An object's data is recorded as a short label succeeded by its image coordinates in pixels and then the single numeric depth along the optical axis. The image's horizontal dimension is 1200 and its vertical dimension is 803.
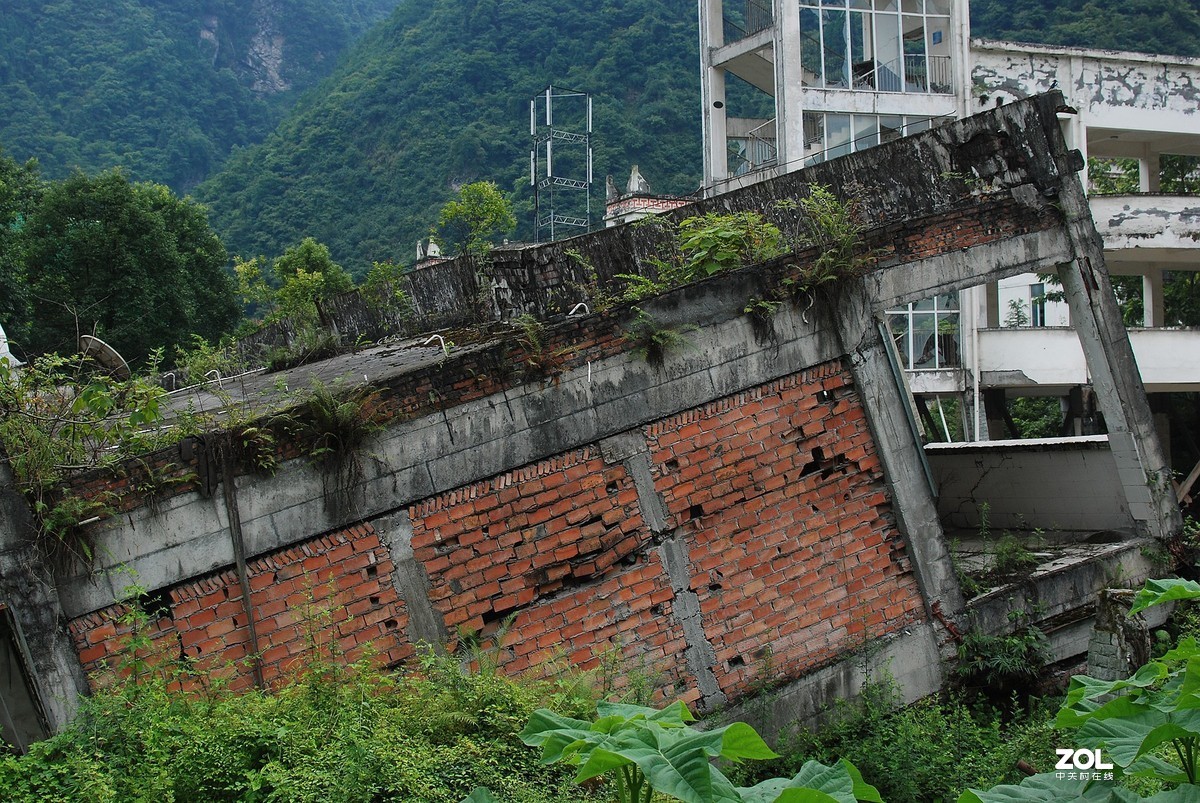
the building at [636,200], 24.71
